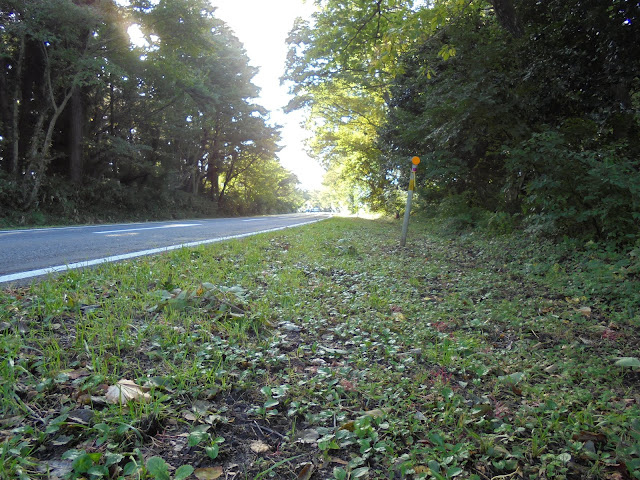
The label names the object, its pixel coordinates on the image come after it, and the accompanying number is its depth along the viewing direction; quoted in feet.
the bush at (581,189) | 16.37
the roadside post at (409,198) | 26.32
